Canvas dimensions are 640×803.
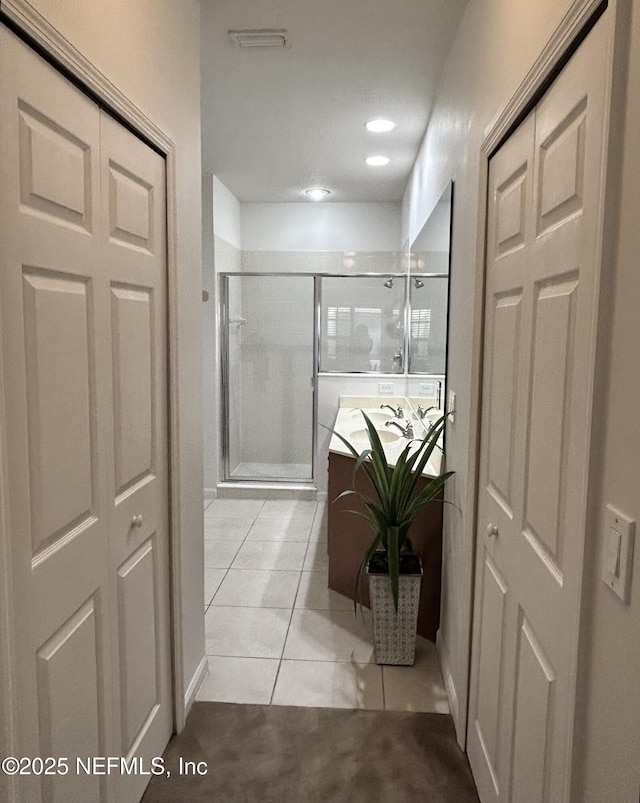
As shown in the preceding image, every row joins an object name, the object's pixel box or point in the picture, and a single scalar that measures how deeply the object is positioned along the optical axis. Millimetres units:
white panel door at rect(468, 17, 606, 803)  1090
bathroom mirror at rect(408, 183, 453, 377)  2793
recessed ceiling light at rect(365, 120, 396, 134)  3445
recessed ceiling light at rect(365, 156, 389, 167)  4148
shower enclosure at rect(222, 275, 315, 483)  5223
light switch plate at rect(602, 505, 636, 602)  894
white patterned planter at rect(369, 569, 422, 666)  2564
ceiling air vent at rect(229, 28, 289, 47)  2439
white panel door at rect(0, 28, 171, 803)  1160
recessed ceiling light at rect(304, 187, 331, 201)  5148
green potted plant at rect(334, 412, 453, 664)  2482
